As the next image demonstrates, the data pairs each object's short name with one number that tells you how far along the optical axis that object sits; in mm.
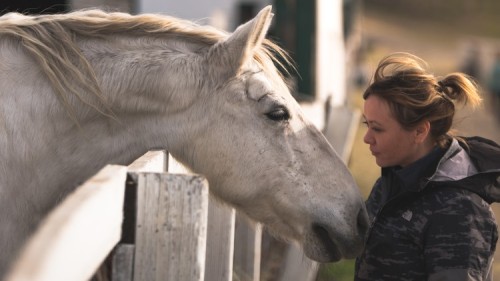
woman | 5391
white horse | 6133
